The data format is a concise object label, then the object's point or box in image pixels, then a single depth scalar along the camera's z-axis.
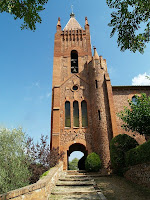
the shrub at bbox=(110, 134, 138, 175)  12.10
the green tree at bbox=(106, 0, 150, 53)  6.24
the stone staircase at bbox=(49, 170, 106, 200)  6.75
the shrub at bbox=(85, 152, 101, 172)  14.11
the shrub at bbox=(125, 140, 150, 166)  9.04
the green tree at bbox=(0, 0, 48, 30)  5.33
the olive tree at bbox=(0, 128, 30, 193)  8.96
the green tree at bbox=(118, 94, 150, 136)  12.17
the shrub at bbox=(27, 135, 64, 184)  10.54
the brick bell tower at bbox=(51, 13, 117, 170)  16.64
